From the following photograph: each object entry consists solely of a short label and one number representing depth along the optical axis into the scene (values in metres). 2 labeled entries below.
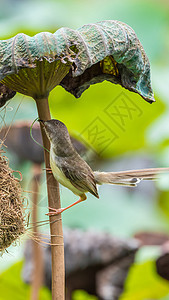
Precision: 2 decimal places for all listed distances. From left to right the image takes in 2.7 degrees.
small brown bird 3.03
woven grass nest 3.05
